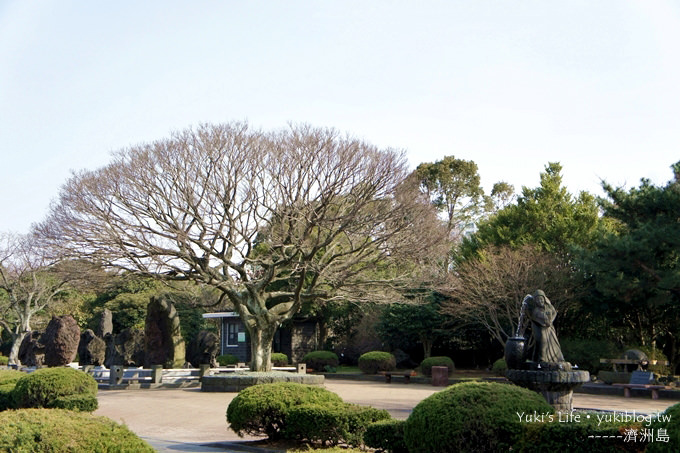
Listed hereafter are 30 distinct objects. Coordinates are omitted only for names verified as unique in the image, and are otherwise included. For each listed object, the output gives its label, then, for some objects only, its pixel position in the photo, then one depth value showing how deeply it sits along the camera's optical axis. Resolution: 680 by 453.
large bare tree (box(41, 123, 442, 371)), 24.48
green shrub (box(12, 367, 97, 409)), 14.55
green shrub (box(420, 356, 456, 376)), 31.32
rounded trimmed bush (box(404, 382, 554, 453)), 7.63
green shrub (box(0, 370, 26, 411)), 15.40
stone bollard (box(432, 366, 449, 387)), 28.42
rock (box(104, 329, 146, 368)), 33.19
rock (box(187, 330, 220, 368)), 32.03
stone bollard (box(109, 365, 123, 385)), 27.22
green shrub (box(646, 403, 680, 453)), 5.82
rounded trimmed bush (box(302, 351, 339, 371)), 36.88
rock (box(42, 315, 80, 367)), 28.67
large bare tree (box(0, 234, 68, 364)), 39.78
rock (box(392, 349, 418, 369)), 38.16
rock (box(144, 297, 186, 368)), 30.47
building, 44.53
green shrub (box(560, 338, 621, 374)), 28.38
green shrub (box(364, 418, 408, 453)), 9.11
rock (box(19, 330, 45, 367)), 32.91
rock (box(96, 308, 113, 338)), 35.47
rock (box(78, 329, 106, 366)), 32.00
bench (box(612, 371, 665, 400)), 21.95
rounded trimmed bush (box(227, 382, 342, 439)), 11.19
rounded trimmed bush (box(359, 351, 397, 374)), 33.41
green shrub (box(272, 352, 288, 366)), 37.51
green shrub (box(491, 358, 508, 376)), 29.20
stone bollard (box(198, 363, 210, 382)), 27.77
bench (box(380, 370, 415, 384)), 29.93
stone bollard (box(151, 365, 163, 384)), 26.89
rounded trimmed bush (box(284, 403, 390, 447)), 10.43
